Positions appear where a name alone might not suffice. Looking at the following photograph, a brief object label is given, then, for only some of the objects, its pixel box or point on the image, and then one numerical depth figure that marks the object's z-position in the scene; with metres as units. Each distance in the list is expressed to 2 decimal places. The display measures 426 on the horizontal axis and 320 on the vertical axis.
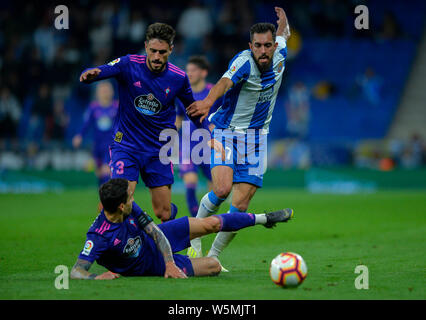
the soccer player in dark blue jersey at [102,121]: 29.89
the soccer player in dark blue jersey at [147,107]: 16.02
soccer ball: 12.27
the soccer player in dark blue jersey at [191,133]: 22.64
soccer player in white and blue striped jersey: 16.27
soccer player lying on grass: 12.82
